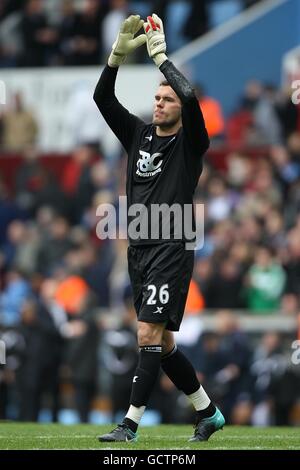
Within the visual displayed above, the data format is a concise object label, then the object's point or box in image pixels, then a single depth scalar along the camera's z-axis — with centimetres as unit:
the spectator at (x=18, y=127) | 2288
